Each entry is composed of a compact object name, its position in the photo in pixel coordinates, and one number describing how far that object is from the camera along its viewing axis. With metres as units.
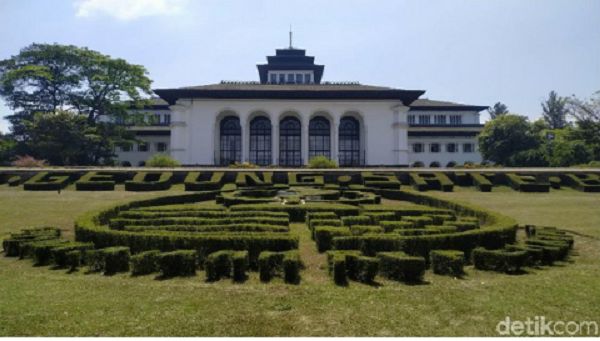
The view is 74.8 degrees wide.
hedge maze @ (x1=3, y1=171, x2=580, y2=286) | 7.47
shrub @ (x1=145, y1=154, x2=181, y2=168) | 33.78
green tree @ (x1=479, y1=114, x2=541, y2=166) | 43.25
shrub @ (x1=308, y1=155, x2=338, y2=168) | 32.53
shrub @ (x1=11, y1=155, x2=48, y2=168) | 33.50
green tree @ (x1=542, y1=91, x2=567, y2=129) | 76.44
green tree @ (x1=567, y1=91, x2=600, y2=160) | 30.78
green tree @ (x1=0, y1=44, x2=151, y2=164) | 41.50
